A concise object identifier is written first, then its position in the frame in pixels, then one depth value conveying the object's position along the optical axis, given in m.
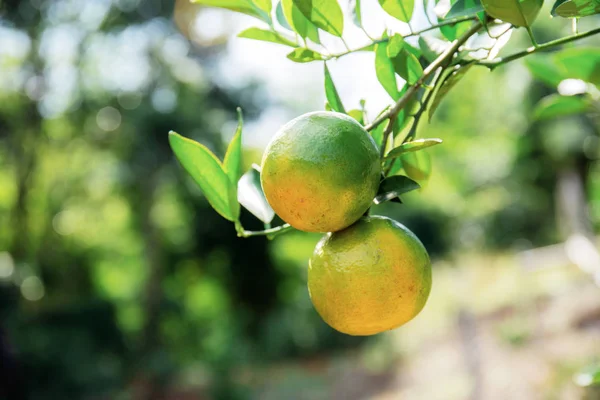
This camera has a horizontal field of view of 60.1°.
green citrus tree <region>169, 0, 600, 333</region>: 0.43
